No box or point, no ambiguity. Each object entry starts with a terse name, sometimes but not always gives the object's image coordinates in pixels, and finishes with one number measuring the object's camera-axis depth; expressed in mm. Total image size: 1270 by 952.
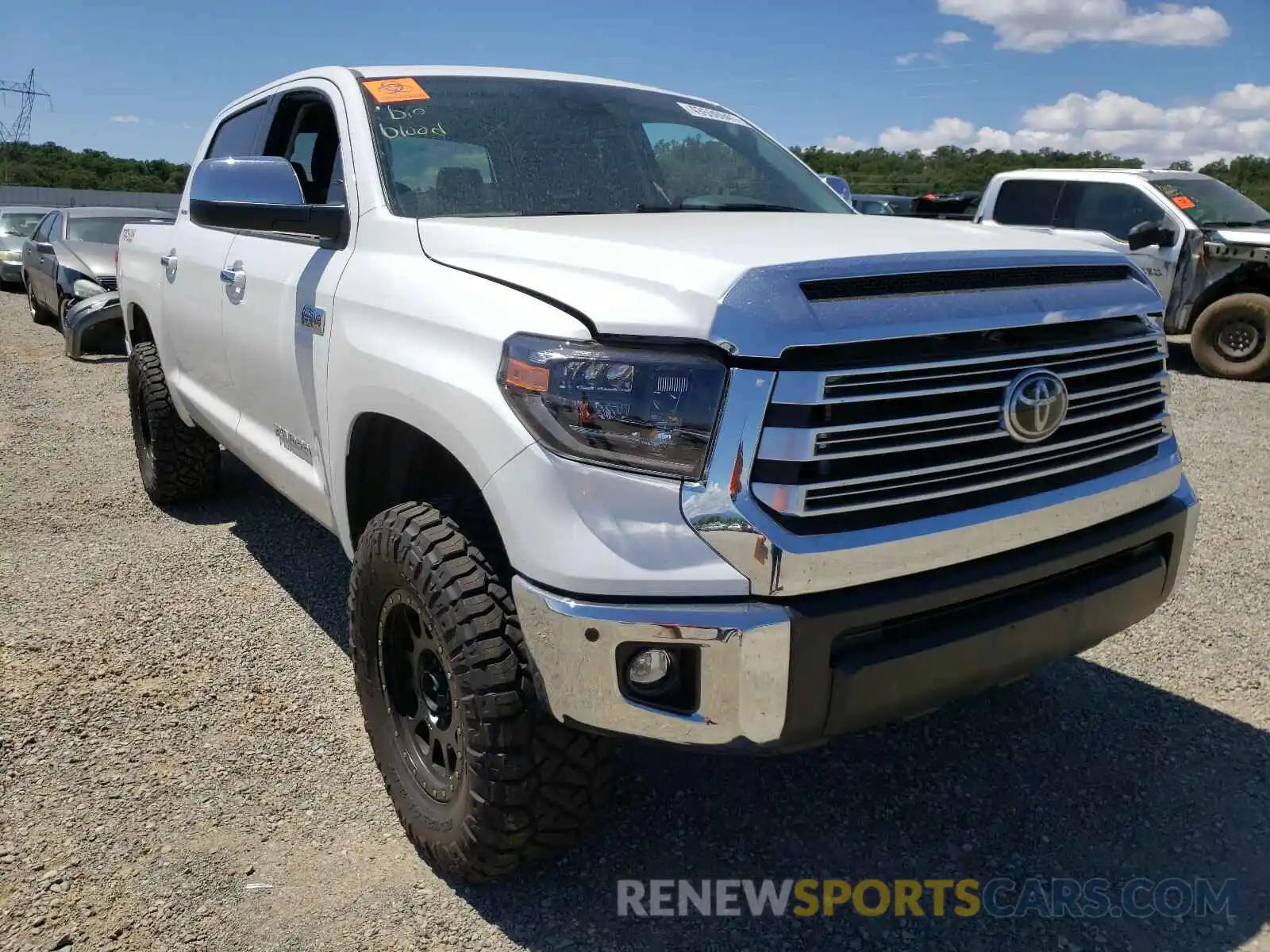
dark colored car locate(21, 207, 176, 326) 11469
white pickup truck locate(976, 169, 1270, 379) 9297
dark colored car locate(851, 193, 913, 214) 13410
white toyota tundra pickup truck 1825
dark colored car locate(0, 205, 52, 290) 17531
